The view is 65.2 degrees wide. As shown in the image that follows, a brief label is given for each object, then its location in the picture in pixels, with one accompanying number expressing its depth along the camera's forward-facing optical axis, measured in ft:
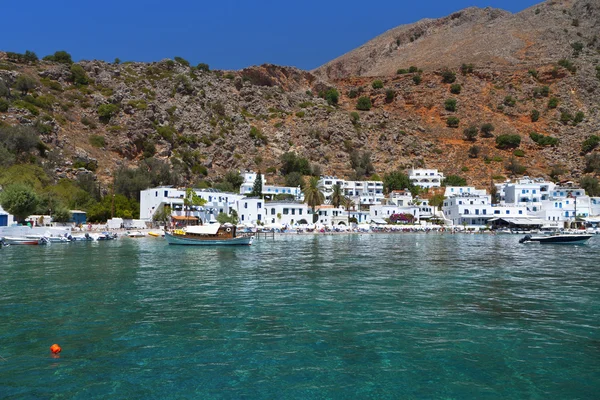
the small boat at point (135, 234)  195.62
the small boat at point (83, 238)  171.63
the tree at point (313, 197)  258.16
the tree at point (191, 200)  225.56
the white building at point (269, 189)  294.46
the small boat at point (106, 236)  177.35
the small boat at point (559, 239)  175.63
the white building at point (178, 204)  229.25
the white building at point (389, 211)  290.76
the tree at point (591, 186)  321.52
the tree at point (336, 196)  278.46
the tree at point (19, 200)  166.71
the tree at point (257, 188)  279.90
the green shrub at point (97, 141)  297.55
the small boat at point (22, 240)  149.49
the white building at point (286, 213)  251.19
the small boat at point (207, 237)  158.40
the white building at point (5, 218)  154.92
